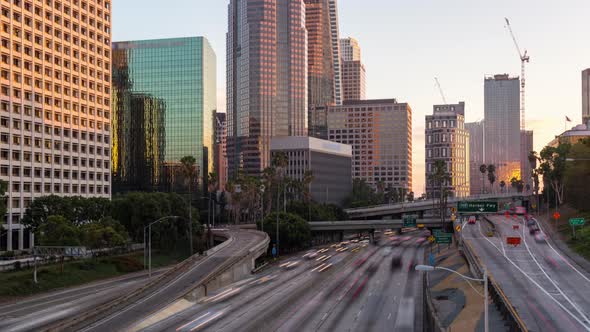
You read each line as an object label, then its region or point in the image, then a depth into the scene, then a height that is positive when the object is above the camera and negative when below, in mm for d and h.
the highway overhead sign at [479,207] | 90250 -6002
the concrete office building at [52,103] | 137000 +15345
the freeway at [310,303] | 62219 -16130
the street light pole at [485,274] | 37425 -6892
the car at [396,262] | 114675 -18546
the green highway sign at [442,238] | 107250 -12336
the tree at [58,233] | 94125 -9954
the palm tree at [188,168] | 128750 -298
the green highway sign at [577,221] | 105938 -9424
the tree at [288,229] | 140500 -14058
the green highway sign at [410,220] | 133625 -11543
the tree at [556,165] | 171000 -70
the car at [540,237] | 119444 -14085
